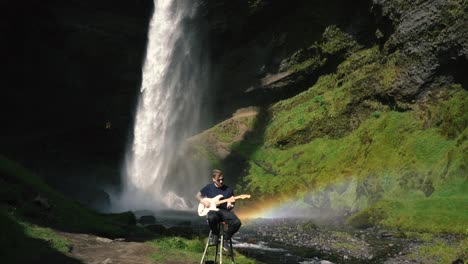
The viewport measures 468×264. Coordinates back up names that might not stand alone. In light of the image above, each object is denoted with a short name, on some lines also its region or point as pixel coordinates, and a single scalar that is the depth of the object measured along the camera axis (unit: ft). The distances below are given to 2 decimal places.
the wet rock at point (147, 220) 85.56
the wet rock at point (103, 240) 40.83
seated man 28.99
